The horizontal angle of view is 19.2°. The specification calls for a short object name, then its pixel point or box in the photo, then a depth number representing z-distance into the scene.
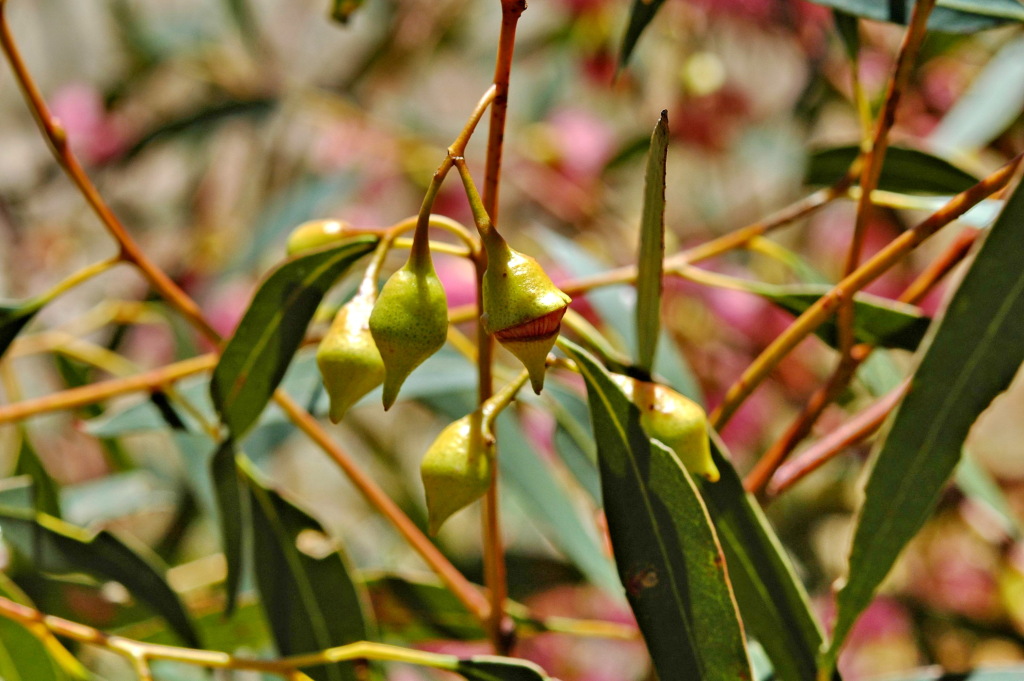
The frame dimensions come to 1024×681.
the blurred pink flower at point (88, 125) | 1.14
